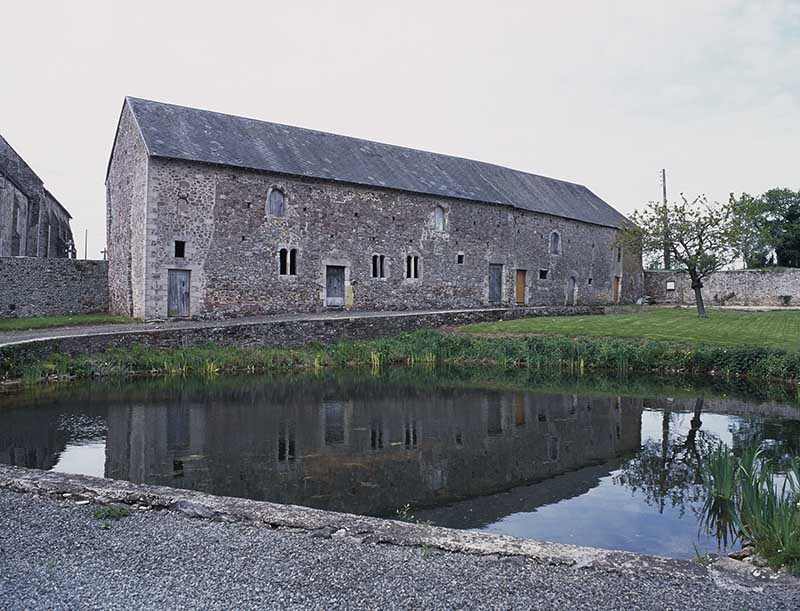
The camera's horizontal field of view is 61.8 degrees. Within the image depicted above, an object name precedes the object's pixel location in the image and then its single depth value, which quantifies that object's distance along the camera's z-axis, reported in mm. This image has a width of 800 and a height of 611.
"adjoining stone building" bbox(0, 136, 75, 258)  25672
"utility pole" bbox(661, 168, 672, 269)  49550
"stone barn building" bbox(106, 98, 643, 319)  21984
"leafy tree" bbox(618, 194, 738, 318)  24484
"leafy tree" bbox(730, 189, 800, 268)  46406
